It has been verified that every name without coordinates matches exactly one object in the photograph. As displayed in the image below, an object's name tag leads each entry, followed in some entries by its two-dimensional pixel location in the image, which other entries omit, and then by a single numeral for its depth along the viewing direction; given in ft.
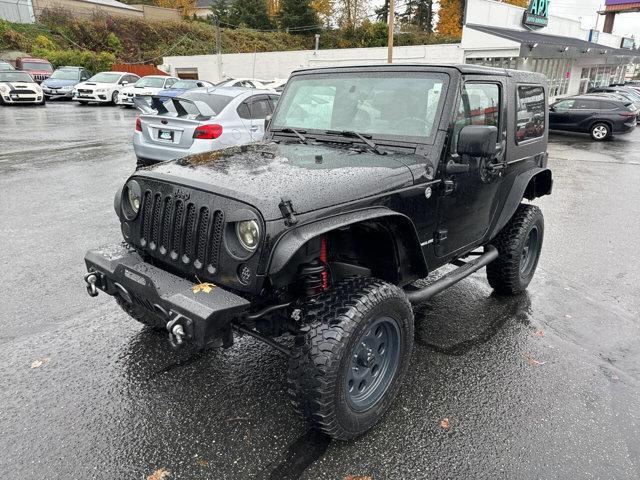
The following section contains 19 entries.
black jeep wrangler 7.96
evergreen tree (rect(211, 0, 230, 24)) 184.55
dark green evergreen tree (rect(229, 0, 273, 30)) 178.60
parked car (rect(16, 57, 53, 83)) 88.49
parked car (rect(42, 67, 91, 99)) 80.74
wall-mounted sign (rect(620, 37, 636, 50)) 136.77
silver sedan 26.50
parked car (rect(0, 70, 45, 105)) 67.92
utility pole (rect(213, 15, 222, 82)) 115.82
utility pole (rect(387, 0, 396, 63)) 63.22
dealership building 76.89
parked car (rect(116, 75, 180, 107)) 73.72
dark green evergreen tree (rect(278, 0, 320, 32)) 165.17
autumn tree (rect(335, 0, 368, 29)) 159.94
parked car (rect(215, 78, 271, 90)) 65.67
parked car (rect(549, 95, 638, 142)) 57.26
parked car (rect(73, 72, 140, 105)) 75.56
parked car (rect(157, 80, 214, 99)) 66.74
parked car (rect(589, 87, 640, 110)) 72.18
